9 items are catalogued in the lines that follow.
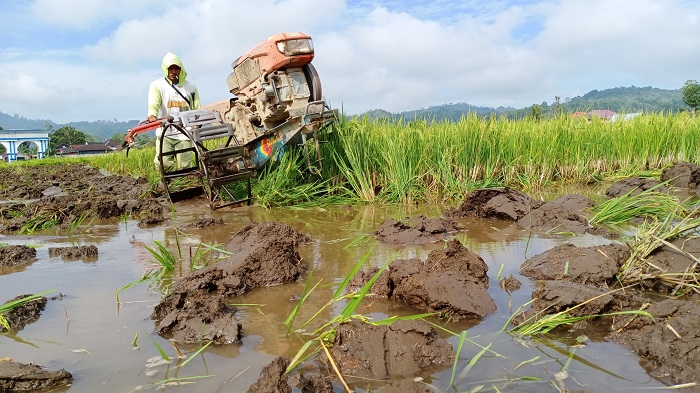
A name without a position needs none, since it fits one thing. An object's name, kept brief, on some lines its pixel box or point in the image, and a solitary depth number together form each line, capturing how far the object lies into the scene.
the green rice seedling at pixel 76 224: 5.22
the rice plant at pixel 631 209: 4.60
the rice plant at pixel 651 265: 2.91
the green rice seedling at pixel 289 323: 2.35
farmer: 7.11
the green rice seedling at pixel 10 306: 2.60
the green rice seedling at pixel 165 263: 3.46
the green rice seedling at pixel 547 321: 2.39
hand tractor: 6.00
